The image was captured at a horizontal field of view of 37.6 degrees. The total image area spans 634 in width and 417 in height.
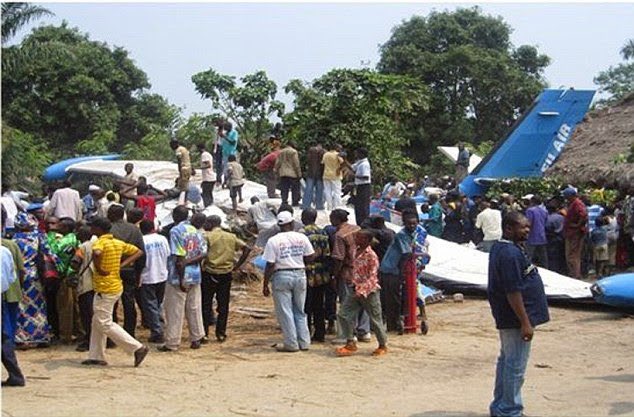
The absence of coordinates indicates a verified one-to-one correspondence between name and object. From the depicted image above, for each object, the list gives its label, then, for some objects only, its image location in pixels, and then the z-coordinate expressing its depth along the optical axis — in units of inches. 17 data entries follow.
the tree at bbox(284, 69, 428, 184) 845.8
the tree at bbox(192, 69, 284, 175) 901.2
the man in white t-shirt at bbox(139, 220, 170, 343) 434.0
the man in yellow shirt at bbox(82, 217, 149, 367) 382.9
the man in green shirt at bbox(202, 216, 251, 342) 439.5
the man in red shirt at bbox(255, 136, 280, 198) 733.3
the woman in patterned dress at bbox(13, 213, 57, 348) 419.9
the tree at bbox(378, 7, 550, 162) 1601.9
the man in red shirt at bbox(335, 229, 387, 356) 410.6
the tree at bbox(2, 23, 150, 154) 1378.0
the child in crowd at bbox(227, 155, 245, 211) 711.1
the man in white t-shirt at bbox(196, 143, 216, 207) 713.6
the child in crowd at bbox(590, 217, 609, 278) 666.2
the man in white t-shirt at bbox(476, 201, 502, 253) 648.4
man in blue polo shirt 285.7
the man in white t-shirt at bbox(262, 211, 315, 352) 422.0
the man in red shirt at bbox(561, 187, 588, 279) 647.8
